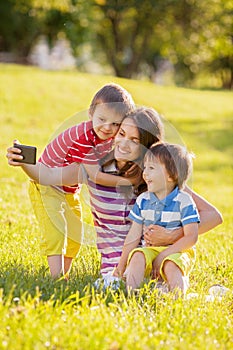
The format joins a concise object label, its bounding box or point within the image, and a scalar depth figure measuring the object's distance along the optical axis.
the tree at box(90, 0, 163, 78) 38.03
